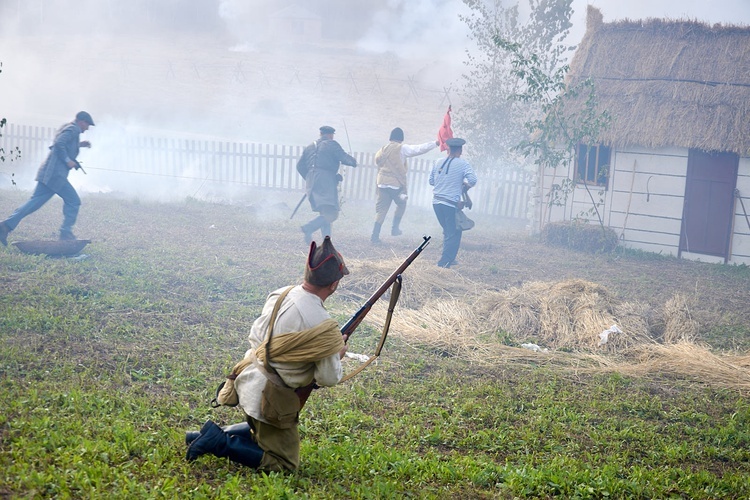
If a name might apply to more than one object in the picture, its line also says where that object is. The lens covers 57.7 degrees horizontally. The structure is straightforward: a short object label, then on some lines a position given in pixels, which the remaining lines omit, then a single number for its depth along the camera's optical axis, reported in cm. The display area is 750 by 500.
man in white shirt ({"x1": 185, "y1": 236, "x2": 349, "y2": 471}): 353
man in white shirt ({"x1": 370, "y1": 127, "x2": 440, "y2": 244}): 1243
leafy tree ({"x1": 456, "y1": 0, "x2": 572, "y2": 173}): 1700
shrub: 1331
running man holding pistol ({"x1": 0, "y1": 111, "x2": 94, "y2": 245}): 935
